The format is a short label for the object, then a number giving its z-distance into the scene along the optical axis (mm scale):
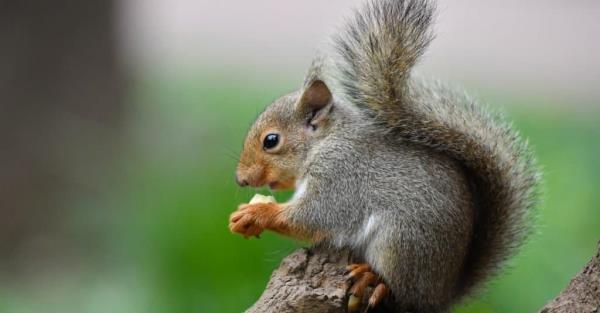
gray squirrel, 3011
